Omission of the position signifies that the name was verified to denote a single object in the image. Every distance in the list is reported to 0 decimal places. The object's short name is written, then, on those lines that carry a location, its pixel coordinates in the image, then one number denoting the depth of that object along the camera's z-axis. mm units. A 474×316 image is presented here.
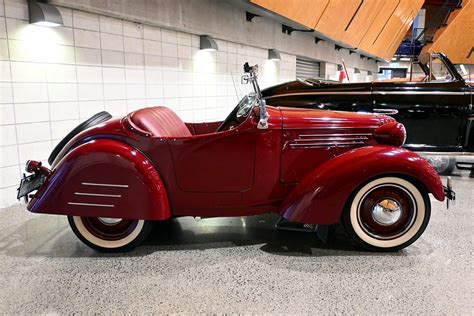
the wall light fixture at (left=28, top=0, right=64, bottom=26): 3791
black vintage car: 4684
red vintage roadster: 2533
